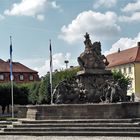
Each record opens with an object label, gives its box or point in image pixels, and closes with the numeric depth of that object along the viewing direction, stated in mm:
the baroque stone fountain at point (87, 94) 17354
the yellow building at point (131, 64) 62641
